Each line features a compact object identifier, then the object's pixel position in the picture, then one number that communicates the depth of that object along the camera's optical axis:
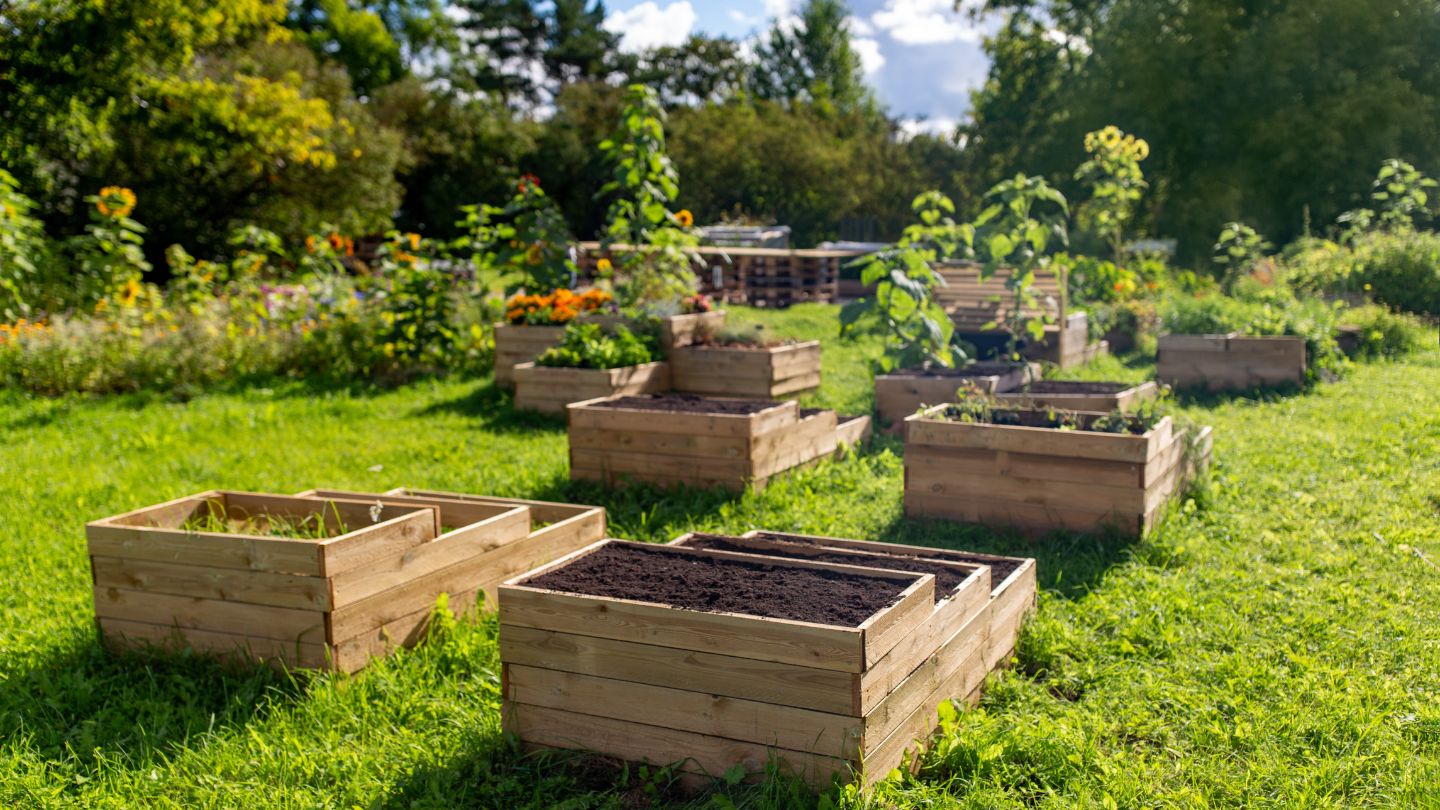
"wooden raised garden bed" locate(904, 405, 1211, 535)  4.81
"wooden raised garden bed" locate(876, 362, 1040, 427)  7.28
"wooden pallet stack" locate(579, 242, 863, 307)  15.80
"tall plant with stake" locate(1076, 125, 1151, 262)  11.41
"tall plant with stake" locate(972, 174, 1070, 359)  8.11
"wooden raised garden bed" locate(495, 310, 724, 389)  8.83
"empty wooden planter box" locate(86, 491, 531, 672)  3.66
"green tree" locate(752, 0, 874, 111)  50.03
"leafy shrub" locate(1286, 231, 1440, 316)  11.25
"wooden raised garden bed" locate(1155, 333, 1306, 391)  8.55
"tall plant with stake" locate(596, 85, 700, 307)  9.18
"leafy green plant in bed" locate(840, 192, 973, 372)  7.25
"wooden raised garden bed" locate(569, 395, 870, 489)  5.74
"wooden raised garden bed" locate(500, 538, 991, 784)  2.78
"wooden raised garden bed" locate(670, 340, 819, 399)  8.14
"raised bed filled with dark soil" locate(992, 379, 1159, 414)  6.15
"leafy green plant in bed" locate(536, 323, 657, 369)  7.91
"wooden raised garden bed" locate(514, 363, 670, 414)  7.75
